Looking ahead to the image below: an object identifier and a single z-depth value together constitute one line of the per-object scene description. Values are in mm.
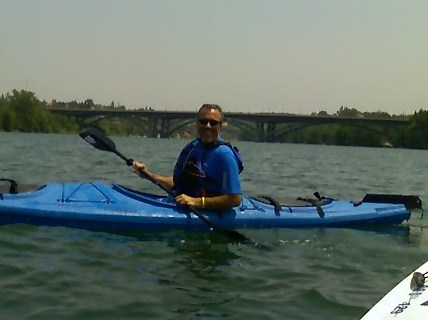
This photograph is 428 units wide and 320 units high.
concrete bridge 52312
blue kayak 6133
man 6348
